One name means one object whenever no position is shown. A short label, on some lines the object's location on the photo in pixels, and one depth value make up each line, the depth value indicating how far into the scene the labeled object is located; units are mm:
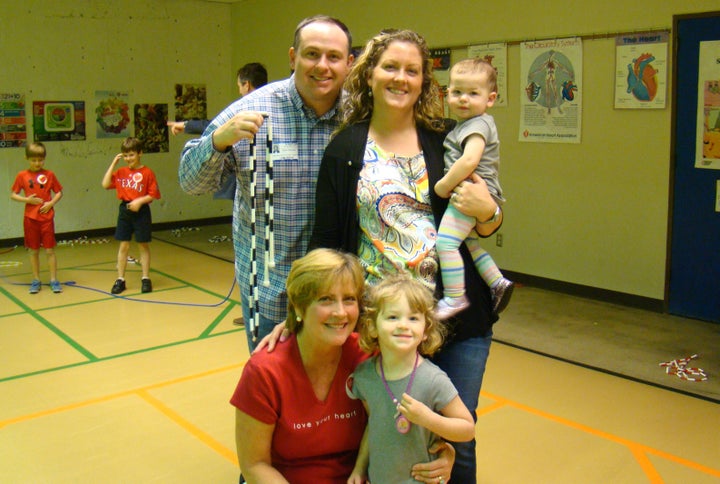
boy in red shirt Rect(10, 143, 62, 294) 6688
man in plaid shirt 2418
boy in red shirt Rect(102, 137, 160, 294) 6742
